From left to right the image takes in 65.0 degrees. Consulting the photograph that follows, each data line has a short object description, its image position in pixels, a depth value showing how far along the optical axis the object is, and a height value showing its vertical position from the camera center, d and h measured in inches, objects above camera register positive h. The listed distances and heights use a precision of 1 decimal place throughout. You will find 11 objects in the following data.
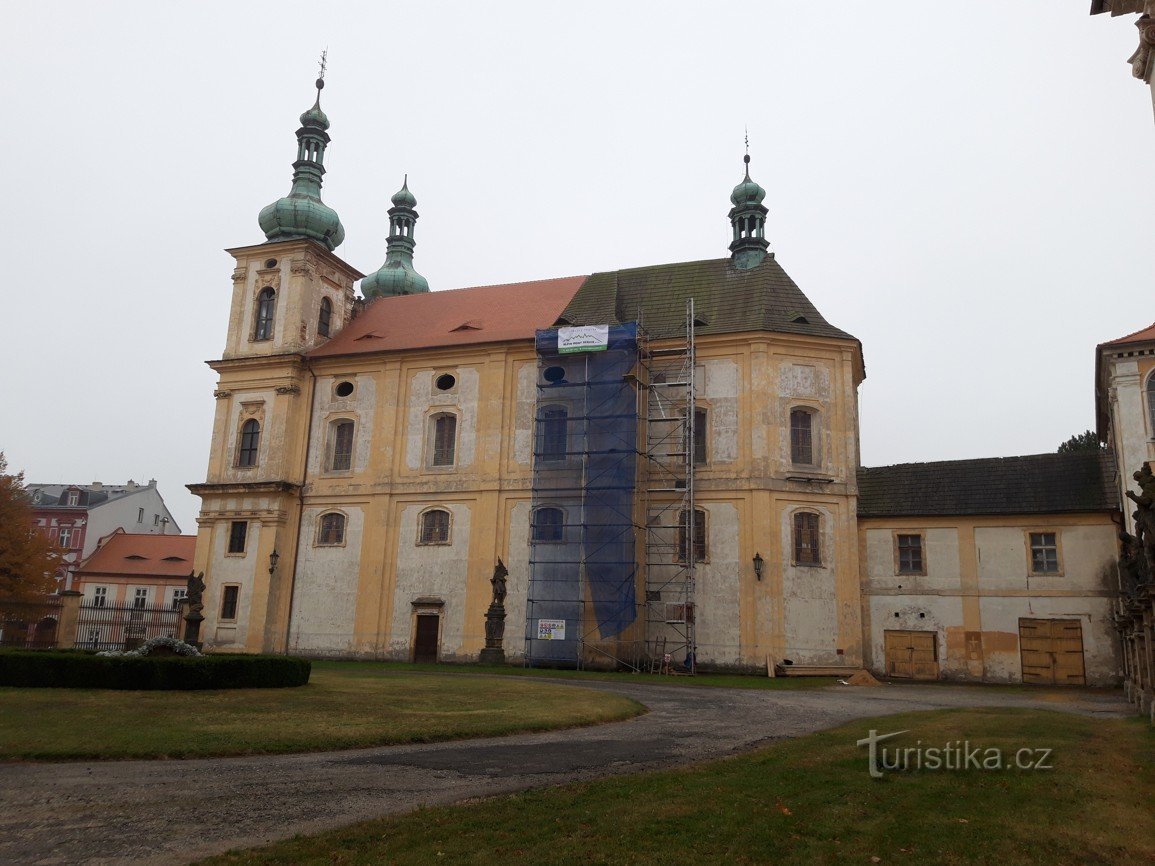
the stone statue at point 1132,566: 594.5 +53.5
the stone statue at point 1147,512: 533.6 +76.2
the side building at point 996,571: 1071.0 +78.0
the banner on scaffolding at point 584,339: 1236.5 +381.7
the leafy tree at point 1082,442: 1898.4 +414.0
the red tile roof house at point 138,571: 2082.9 +83.9
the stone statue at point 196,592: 1299.2 +25.7
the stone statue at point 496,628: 1182.9 -10.6
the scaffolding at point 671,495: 1159.6 +170.0
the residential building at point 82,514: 2308.1 +240.2
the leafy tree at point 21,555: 1505.9 +83.4
